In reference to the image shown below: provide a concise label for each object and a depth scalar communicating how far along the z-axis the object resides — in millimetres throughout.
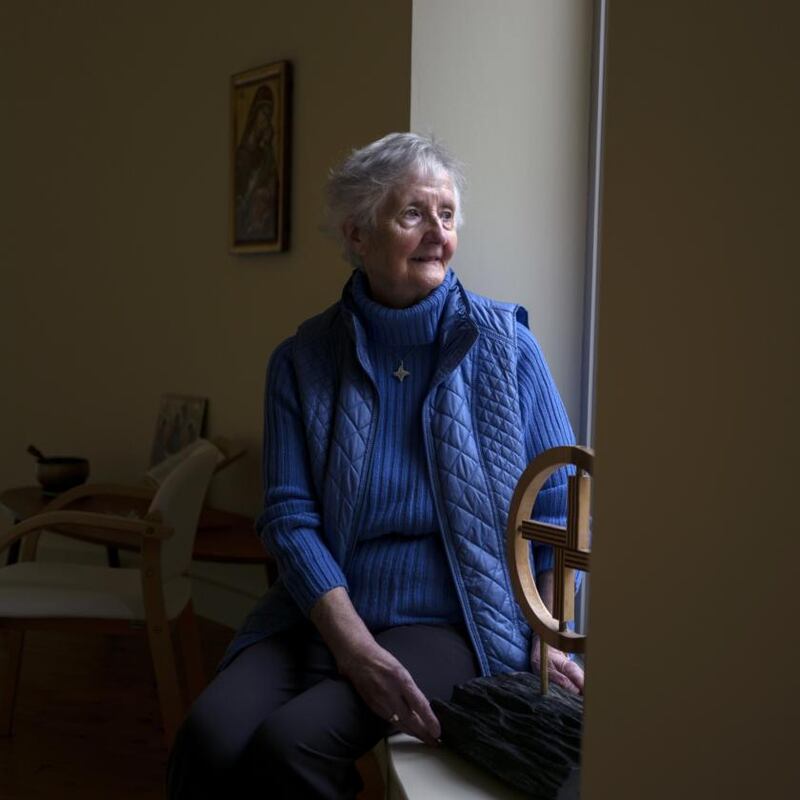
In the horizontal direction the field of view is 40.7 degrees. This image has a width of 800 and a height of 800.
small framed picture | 3883
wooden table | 3062
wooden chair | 2711
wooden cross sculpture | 1488
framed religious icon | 3377
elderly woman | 1742
